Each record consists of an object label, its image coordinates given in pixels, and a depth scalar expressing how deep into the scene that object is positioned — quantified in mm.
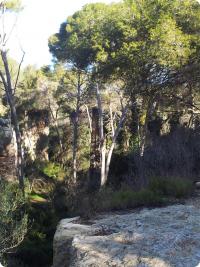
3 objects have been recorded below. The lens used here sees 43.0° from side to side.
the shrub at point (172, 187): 5416
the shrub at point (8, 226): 5294
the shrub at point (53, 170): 16136
